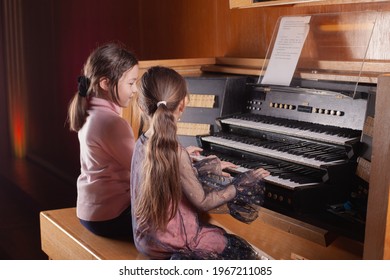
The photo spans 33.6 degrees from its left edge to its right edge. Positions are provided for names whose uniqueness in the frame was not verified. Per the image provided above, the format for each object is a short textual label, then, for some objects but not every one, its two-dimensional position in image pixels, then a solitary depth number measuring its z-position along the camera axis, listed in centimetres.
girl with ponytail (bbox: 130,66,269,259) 174
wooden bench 204
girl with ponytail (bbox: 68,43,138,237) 209
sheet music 242
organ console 199
